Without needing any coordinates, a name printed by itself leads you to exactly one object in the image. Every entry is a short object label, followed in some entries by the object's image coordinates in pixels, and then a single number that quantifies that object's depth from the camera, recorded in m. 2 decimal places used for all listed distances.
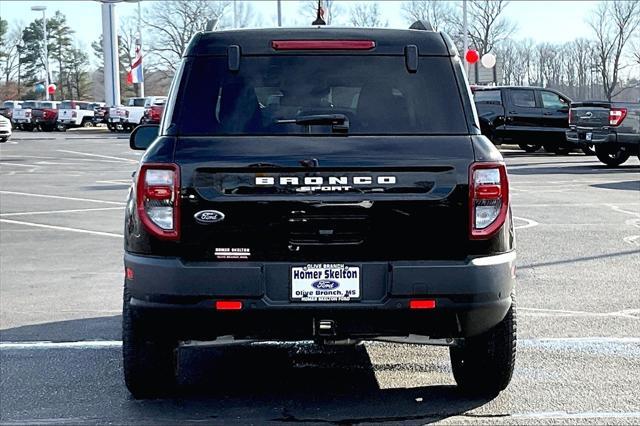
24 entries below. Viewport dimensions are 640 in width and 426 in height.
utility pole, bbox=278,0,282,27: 44.61
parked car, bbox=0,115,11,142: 39.34
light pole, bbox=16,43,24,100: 111.69
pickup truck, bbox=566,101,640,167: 22.34
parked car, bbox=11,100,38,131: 54.88
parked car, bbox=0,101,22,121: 58.93
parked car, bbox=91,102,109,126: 53.75
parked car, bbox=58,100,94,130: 54.78
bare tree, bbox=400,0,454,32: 83.56
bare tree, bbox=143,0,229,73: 88.38
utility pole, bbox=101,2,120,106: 54.44
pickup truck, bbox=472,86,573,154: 29.20
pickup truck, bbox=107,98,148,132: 48.16
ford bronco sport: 4.71
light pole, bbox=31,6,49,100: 75.25
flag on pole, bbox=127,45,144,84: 56.16
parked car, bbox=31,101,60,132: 54.12
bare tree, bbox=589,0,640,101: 66.56
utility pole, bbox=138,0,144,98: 59.69
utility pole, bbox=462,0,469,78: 43.70
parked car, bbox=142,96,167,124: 40.46
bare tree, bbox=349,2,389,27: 86.94
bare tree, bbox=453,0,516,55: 79.69
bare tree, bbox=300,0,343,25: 77.26
